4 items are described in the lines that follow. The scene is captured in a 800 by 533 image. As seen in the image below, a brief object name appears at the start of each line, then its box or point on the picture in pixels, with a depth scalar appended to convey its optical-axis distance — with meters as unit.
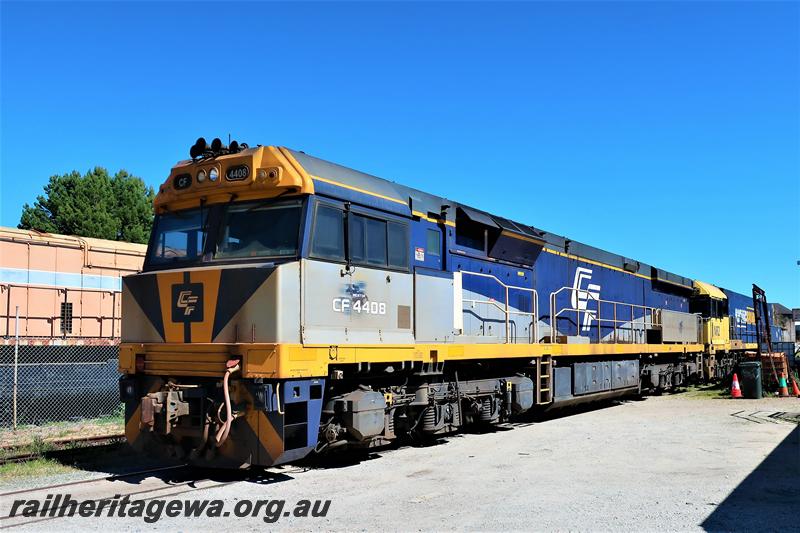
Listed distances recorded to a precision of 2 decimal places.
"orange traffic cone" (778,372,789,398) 20.54
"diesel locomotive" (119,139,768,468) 7.70
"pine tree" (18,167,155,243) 39.12
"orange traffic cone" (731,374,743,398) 19.71
